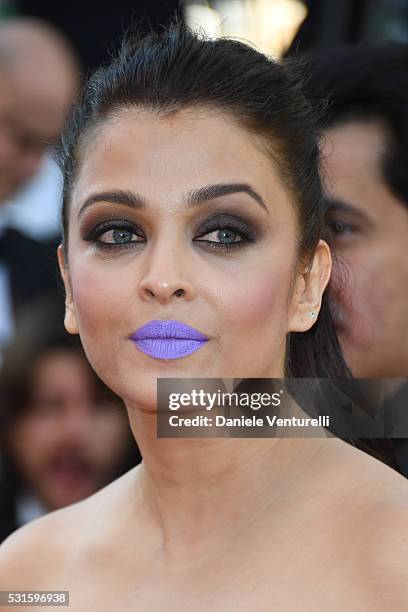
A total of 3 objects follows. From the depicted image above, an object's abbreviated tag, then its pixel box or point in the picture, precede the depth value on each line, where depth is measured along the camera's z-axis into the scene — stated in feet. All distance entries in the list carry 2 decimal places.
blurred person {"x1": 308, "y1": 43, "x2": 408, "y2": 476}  16.02
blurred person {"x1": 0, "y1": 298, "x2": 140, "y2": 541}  20.40
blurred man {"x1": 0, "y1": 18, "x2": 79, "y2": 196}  24.55
